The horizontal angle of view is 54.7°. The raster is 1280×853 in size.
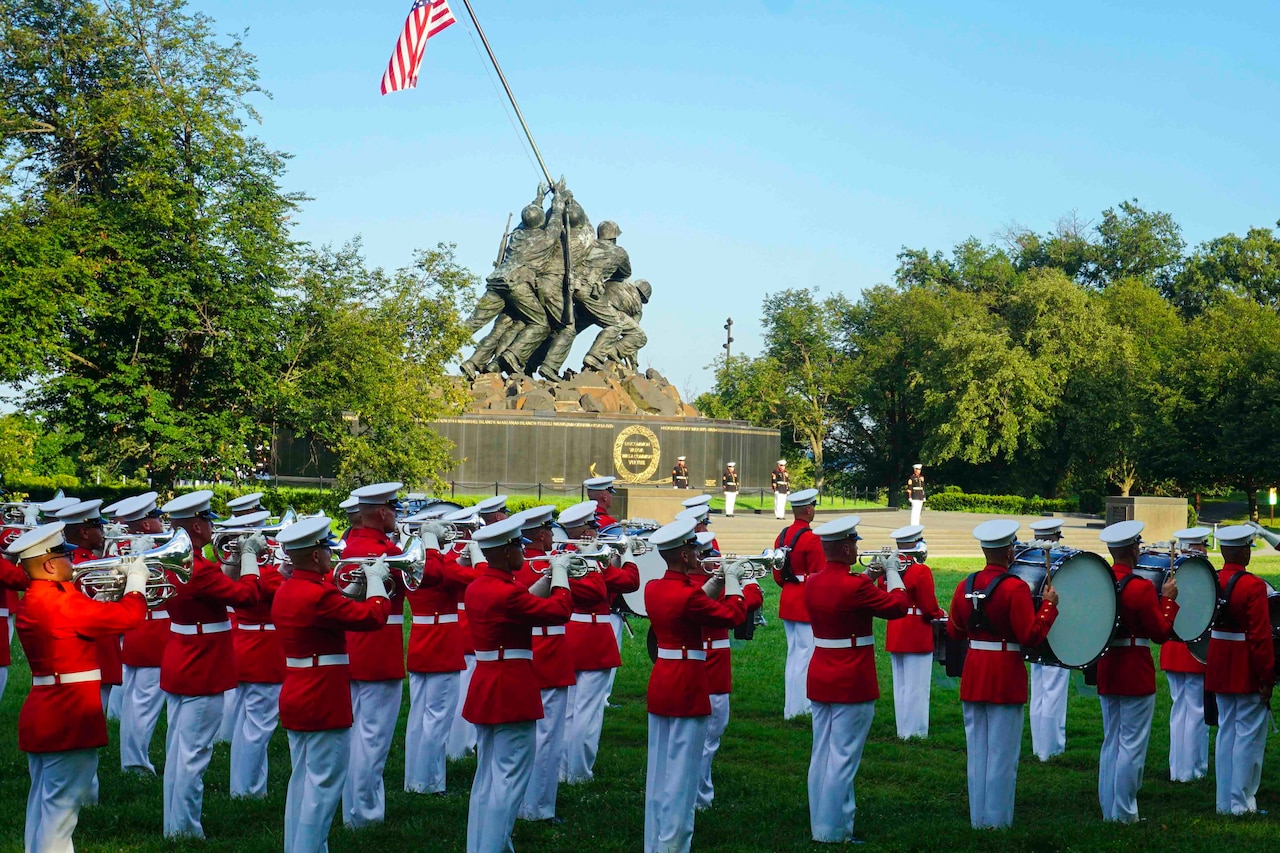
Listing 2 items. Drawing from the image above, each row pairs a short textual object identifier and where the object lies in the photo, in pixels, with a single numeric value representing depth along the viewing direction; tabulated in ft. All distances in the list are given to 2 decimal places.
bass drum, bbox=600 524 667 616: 29.78
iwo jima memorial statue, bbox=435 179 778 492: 117.60
